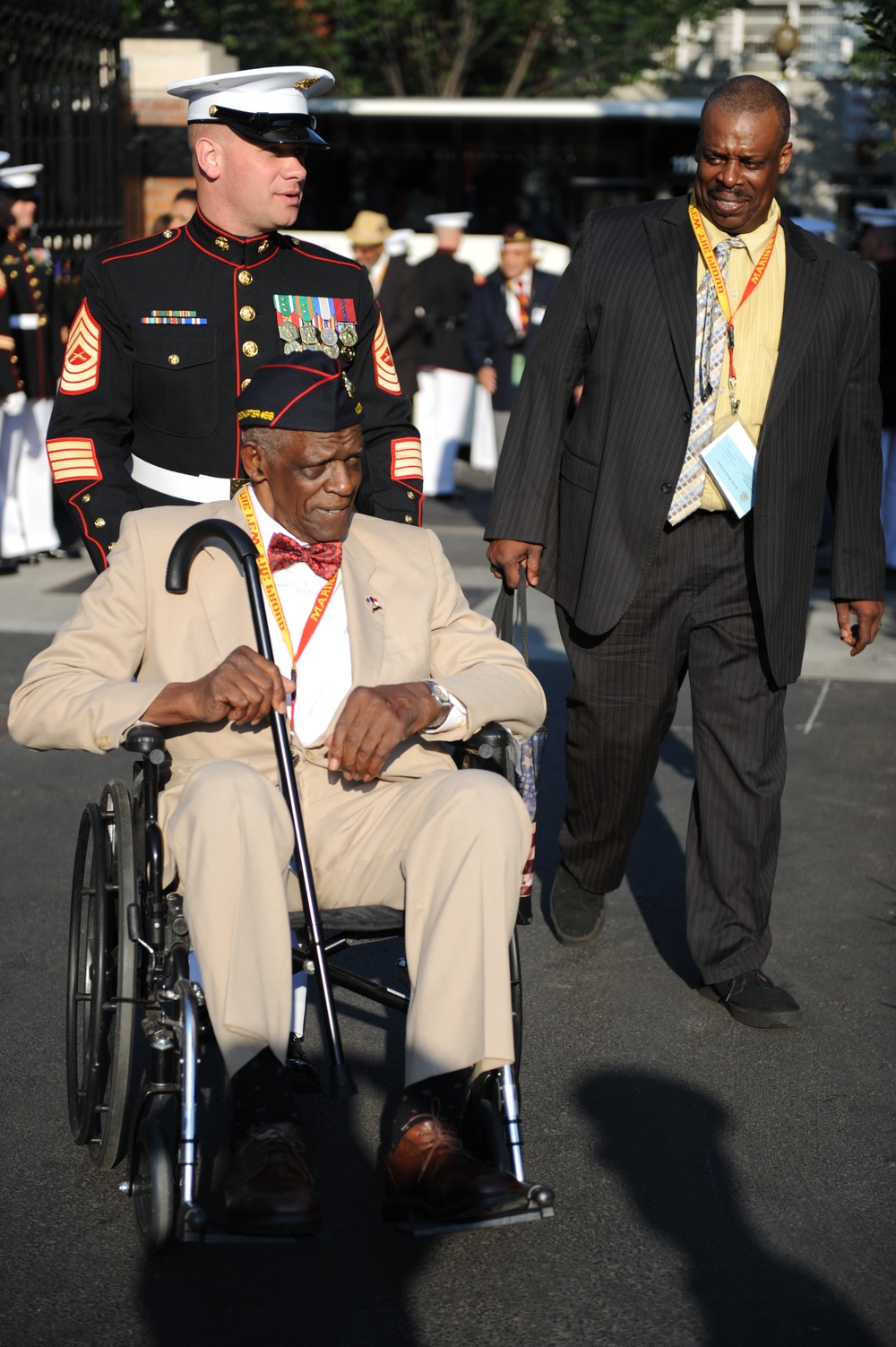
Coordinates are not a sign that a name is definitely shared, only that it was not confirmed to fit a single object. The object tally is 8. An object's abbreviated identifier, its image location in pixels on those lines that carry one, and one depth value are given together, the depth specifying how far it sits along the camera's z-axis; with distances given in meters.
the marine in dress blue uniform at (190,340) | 3.92
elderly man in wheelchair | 3.00
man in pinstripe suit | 4.05
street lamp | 18.44
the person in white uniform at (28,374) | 9.74
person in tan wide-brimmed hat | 12.01
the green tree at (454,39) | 25.56
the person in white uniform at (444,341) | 14.08
